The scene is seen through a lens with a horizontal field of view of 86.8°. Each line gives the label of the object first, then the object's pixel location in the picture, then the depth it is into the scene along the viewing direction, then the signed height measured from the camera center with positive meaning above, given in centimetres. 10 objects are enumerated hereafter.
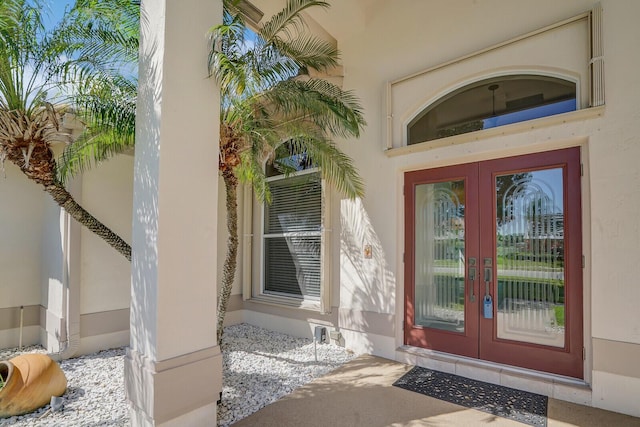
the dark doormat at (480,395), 365 -210
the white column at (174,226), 294 -5
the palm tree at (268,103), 345 +144
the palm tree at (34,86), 344 +145
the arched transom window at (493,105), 425 +157
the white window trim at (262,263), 614 -88
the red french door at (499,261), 411 -55
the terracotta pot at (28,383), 359 -181
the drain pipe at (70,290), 529 -110
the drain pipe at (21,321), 596 -179
